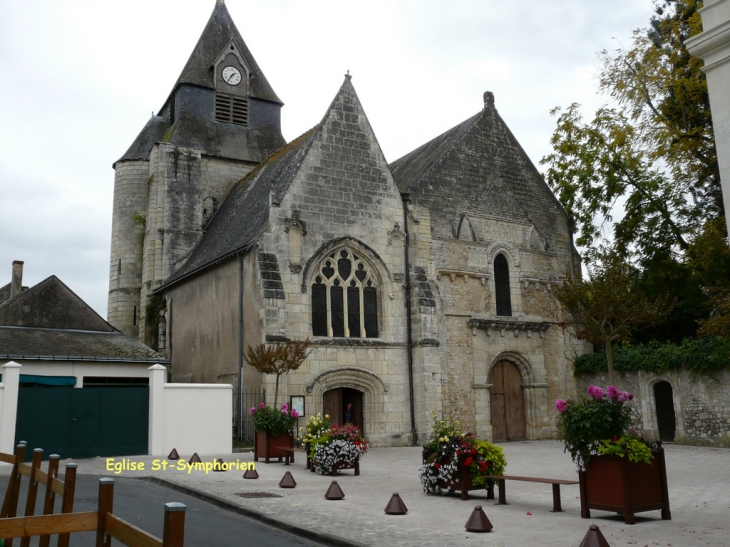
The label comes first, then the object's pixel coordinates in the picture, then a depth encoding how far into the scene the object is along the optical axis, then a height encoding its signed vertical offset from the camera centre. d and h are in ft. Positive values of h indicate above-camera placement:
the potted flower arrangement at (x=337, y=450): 41.68 -2.24
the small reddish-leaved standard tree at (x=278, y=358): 53.57 +4.38
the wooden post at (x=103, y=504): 10.39 -1.28
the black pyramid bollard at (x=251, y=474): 39.32 -3.36
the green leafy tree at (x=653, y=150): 61.11 +24.55
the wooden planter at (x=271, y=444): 48.80 -2.04
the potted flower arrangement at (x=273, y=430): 48.39 -1.10
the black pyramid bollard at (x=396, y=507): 27.25 -3.73
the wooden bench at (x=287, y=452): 46.95 -2.56
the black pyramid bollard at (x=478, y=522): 23.31 -3.79
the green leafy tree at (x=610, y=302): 64.39 +9.83
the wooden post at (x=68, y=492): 12.53 -1.31
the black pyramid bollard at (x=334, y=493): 31.27 -3.59
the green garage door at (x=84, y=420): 50.75 -0.06
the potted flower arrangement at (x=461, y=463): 31.83 -2.43
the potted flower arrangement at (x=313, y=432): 43.75 -1.15
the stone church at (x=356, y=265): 64.13 +15.21
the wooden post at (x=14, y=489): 16.24 -1.58
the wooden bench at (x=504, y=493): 28.19 -3.47
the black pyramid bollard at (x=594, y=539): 18.92 -3.59
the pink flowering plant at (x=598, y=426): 25.58 -0.73
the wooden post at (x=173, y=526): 8.46 -1.31
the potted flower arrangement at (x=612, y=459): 24.85 -1.91
